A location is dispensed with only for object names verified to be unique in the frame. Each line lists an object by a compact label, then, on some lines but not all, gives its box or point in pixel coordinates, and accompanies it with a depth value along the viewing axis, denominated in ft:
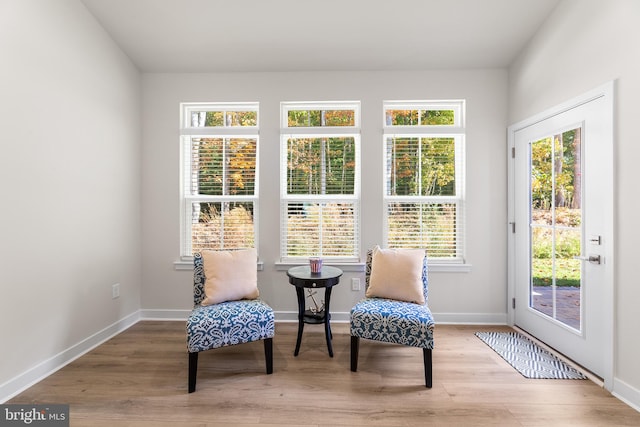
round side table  8.13
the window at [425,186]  10.75
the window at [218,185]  11.00
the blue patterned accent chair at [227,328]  6.84
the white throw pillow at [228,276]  8.08
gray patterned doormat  7.37
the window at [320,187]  10.82
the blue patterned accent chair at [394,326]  6.95
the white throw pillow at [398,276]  8.29
